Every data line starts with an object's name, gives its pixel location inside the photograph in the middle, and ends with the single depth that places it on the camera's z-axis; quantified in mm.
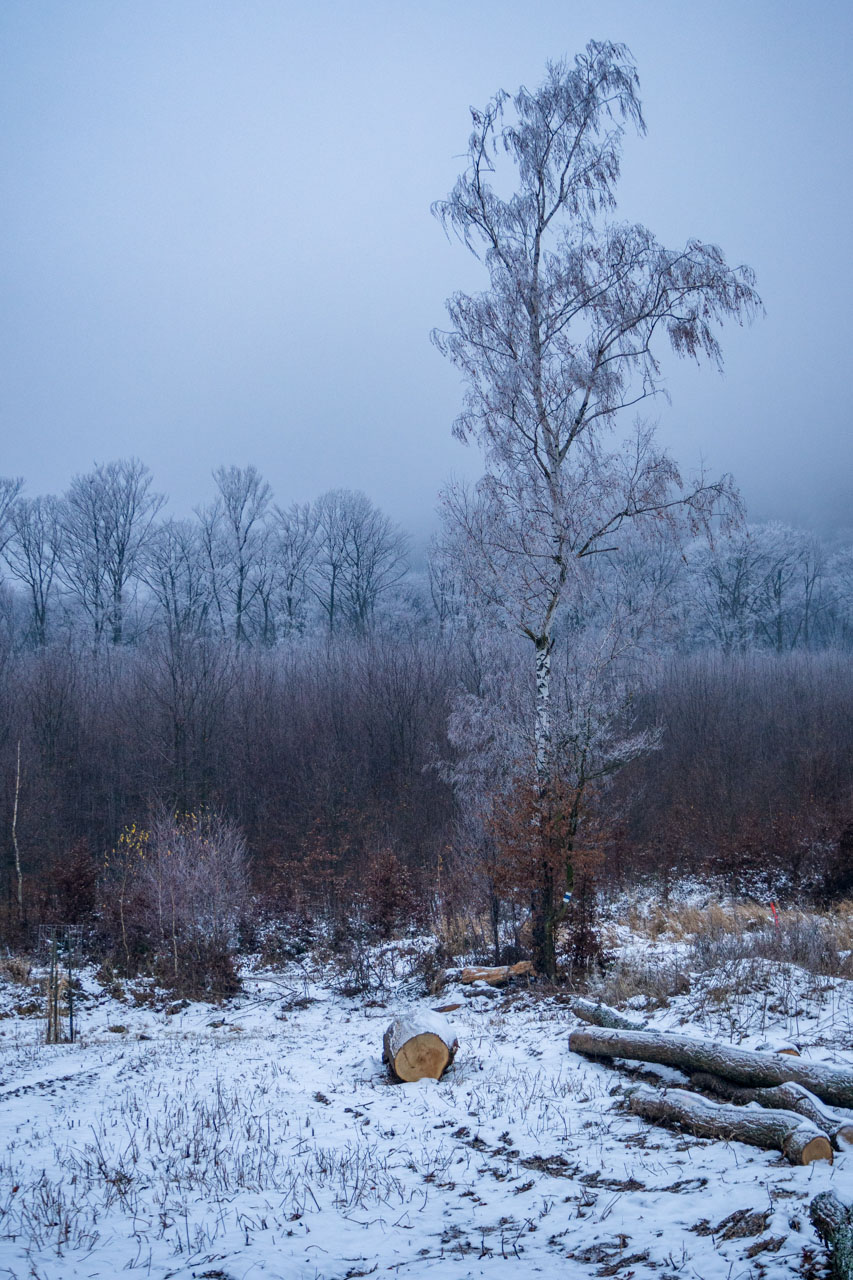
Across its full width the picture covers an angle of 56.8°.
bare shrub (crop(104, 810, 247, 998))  14914
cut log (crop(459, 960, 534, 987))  11977
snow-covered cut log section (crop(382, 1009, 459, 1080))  7844
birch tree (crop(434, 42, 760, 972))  12234
